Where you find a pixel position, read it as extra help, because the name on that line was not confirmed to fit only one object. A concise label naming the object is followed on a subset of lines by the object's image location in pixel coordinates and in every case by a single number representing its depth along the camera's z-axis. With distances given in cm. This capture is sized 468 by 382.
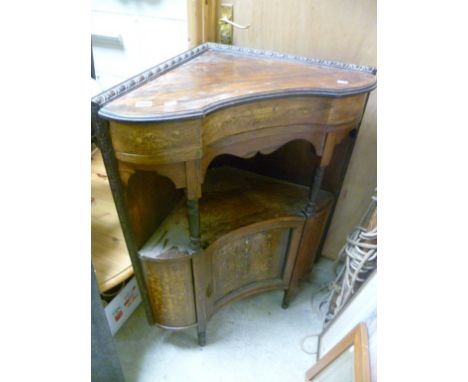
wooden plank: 122
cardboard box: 133
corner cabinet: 74
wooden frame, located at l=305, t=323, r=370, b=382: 86
